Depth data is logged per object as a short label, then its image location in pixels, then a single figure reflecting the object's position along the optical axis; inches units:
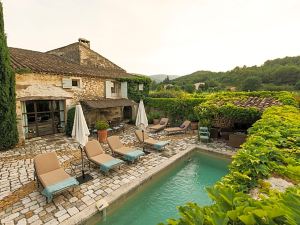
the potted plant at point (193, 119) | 630.3
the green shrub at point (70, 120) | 536.1
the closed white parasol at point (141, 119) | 425.0
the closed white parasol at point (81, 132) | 285.8
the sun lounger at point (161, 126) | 601.7
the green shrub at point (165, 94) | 852.0
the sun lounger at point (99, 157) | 294.4
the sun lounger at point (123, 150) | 338.6
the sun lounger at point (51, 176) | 223.3
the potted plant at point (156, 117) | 714.2
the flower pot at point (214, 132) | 509.7
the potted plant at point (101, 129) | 485.7
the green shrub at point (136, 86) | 764.1
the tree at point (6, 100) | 402.6
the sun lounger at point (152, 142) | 407.9
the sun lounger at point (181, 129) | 563.7
